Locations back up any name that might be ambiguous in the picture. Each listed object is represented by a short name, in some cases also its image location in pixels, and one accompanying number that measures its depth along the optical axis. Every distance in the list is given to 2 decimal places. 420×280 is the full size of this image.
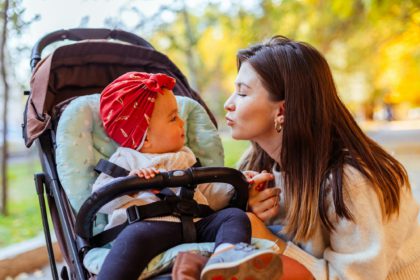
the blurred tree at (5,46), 2.57
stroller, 1.21
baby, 0.94
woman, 1.33
